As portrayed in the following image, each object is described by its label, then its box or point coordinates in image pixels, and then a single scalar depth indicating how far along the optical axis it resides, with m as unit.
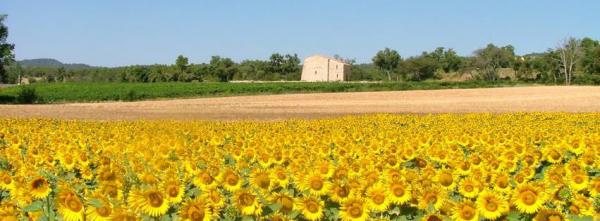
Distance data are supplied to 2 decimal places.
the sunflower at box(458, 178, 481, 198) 4.51
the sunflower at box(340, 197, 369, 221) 3.66
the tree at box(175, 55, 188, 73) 155.00
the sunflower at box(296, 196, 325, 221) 3.70
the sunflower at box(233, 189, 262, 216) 3.58
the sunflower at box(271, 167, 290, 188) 4.70
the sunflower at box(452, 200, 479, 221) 3.59
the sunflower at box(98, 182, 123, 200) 4.19
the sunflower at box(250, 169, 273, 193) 4.42
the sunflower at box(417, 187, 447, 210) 4.03
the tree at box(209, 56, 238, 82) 156.25
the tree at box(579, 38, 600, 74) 112.64
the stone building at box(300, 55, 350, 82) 155.75
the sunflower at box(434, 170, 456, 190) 4.83
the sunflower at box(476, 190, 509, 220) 3.71
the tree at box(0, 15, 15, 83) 58.88
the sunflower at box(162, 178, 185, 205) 3.76
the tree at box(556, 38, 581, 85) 119.42
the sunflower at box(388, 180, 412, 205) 4.09
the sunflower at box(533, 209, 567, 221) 3.38
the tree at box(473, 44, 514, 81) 137.00
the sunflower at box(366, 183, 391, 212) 3.98
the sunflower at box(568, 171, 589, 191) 4.94
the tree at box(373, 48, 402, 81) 154.50
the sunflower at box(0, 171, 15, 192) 4.60
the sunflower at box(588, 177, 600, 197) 4.73
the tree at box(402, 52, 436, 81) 142.51
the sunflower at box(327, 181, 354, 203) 4.04
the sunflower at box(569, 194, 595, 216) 3.79
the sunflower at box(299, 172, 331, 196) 4.26
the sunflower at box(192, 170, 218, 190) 4.37
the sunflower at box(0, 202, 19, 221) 3.44
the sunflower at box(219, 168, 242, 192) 4.34
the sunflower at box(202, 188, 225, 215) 3.43
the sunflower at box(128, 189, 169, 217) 3.39
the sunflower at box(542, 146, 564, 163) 6.85
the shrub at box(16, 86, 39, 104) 56.66
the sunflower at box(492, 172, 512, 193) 4.58
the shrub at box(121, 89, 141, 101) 68.25
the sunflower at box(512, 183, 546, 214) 3.84
